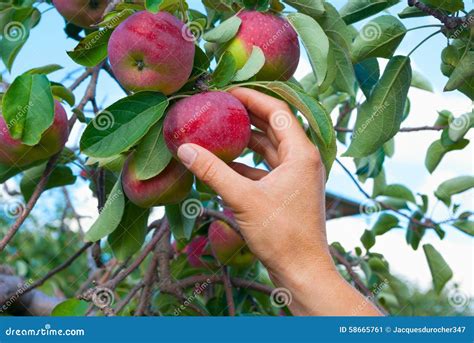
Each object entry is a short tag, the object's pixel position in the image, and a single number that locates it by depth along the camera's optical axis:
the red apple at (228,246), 1.45
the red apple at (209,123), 0.87
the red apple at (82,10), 1.29
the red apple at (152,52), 0.89
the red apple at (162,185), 0.96
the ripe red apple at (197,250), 1.58
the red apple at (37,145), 1.08
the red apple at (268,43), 0.97
